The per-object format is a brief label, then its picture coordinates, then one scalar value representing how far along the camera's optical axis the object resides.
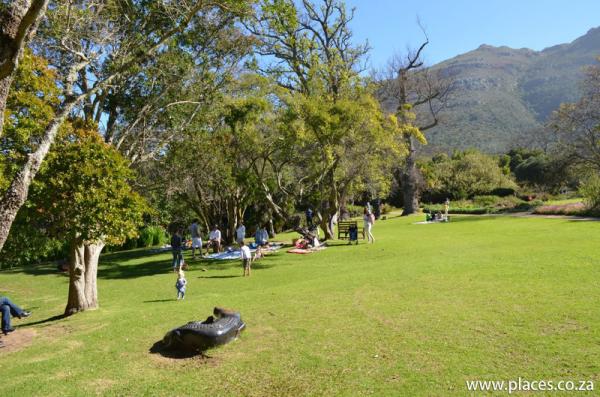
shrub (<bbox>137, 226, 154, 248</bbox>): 33.59
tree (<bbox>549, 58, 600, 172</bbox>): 31.44
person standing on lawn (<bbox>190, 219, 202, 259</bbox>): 22.05
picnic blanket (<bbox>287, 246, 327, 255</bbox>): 19.68
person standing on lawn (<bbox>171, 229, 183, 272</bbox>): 17.61
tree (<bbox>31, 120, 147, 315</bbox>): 10.20
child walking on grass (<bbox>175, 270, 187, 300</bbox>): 12.21
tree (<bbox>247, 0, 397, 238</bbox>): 19.67
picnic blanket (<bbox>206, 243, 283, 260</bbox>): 21.14
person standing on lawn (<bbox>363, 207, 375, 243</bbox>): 20.44
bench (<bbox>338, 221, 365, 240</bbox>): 21.82
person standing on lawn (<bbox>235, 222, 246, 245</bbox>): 21.97
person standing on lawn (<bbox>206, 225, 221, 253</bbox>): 23.45
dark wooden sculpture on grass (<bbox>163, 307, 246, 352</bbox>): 7.72
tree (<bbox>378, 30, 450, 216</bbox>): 37.50
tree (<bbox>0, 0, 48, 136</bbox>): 4.48
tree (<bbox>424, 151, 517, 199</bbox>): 44.34
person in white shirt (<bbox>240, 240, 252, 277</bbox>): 15.19
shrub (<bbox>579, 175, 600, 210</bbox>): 25.30
